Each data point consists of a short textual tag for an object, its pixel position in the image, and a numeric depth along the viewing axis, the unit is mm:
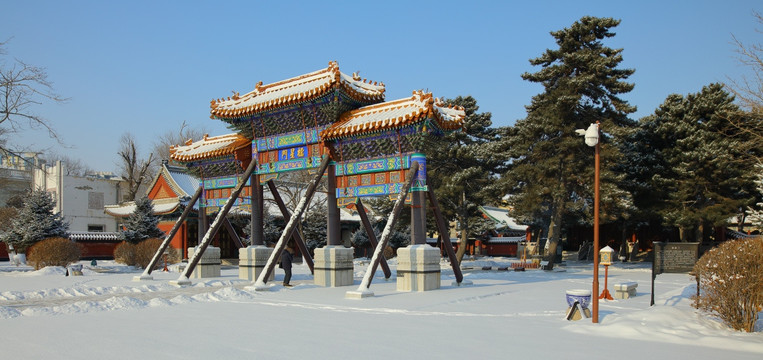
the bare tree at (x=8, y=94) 20469
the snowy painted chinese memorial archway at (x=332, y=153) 15602
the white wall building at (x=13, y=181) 55750
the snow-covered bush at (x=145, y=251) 27750
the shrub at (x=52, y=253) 24188
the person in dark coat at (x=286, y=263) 16625
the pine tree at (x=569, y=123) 26922
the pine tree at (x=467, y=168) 29453
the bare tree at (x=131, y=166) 50188
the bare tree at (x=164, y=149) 60816
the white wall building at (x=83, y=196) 51469
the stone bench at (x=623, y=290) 13906
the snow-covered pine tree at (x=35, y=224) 27406
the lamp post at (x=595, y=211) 9609
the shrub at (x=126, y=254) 28228
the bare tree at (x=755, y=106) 15669
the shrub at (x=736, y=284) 8469
